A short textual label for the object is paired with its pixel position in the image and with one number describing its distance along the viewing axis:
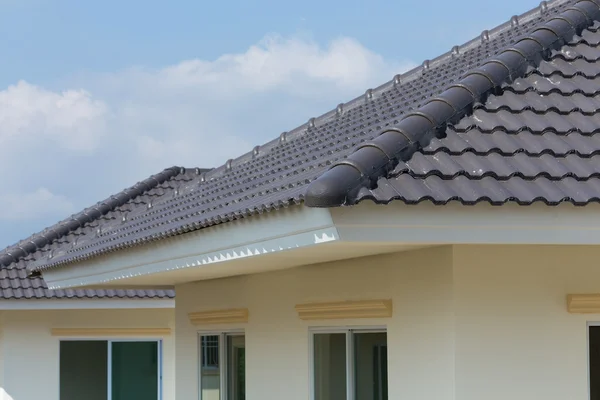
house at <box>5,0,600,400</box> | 8.50
